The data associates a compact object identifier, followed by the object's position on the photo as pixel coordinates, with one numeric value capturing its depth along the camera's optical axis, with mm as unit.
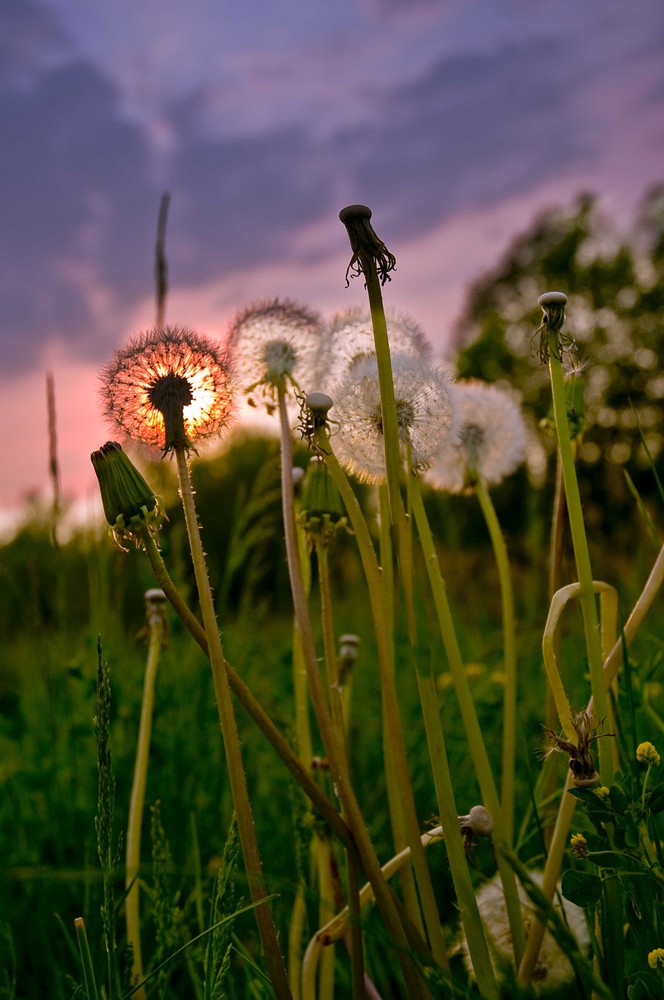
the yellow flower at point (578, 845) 316
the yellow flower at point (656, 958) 303
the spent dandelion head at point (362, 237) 306
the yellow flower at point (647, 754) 321
